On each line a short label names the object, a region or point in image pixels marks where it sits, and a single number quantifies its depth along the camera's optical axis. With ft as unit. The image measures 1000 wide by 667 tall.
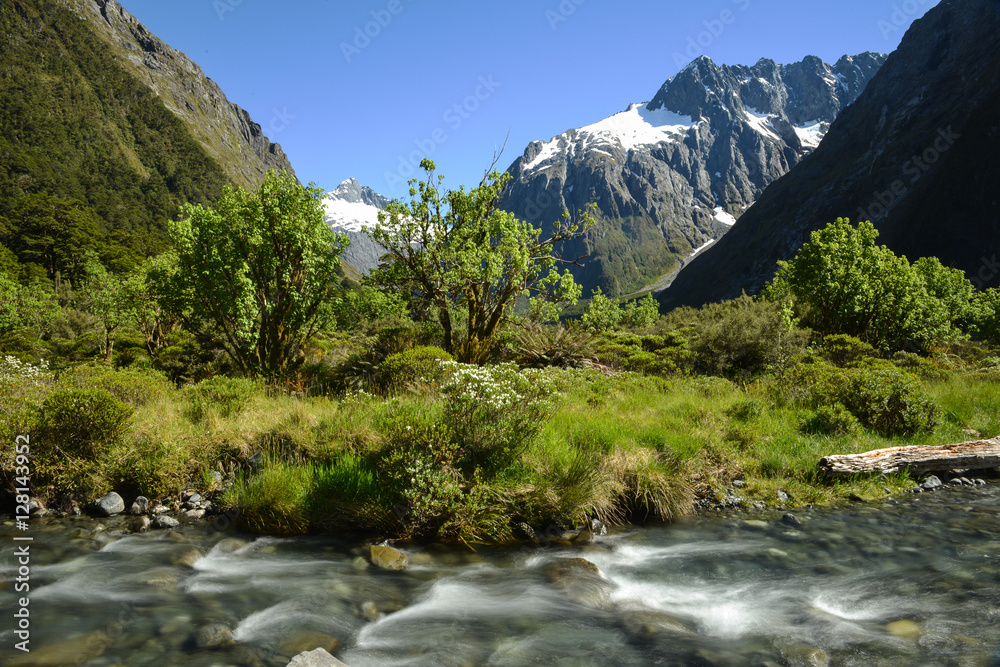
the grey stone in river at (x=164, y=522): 22.59
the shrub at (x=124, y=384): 33.06
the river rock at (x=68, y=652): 12.88
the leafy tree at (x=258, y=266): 41.29
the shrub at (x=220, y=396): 31.78
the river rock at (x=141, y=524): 22.15
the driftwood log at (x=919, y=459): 28.22
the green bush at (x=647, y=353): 57.82
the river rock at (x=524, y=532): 21.79
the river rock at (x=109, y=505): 23.40
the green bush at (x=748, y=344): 56.95
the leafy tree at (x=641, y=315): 229.41
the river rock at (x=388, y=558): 19.12
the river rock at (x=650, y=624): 15.26
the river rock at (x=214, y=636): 14.16
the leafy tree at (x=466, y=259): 47.55
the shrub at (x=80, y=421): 24.49
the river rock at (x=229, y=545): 20.52
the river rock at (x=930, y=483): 28.04
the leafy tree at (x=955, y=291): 139.67
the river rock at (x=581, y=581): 17.21
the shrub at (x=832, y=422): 33.06
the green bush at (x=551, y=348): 56.24
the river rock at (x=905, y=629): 14.55
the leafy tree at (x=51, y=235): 241.96
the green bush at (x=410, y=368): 38.19
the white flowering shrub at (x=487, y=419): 22.95
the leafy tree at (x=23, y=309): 96.84
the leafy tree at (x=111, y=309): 71.31
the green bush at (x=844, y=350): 57.31
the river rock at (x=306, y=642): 14.02
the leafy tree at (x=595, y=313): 60.49
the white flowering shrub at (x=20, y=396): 24.71
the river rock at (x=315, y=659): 12.29
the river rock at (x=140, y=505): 23.61
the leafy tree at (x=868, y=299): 72.64
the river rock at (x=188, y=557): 19.30
